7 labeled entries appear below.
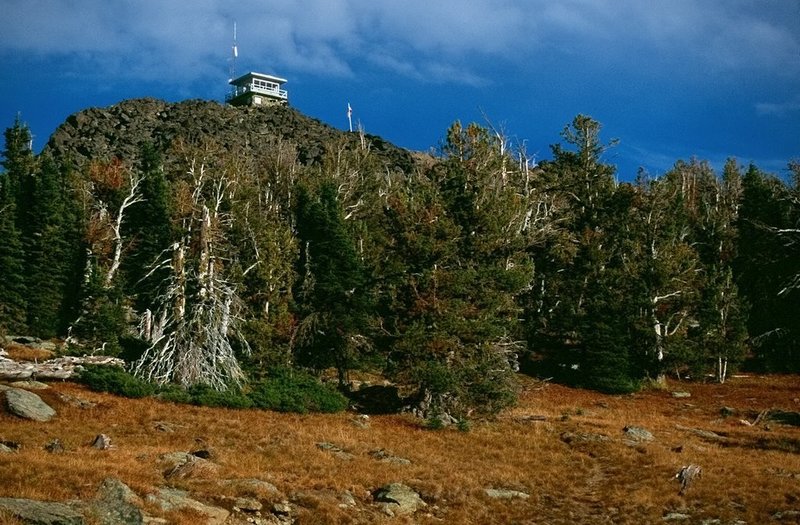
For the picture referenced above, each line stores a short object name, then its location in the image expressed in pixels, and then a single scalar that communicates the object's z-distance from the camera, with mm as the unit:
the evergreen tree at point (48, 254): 49000
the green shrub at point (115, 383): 29975
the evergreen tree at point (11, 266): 46688
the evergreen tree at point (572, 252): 52469
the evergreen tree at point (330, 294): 39438
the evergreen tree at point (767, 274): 57469
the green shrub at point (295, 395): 31661
